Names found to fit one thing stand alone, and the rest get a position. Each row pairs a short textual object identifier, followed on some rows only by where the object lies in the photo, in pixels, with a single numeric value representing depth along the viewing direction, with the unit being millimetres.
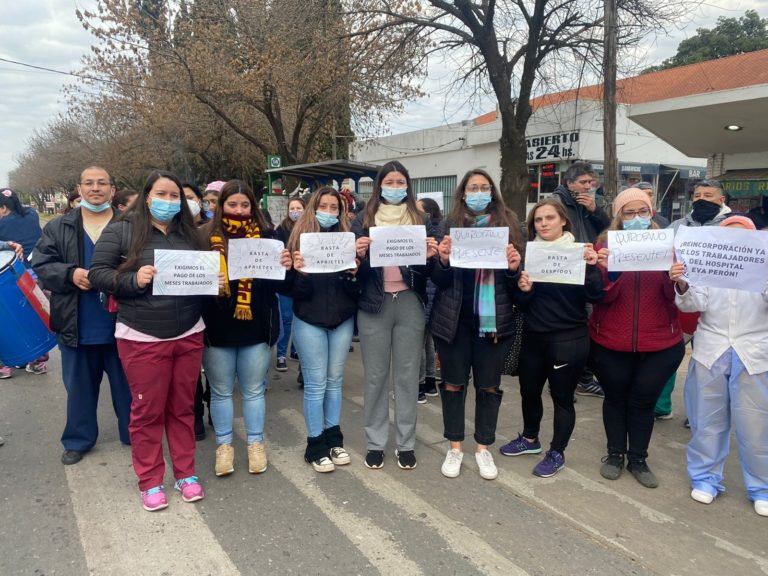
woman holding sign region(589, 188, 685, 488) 3369
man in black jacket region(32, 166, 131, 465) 3627
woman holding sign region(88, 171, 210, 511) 3068
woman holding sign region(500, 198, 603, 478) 3383
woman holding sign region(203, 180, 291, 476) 3418
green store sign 9844
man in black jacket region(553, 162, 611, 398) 4473
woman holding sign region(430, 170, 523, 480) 3445
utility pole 9086
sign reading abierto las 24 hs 18172
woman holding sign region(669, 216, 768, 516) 3148
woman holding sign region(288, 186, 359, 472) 3518
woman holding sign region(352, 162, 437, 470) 3559
